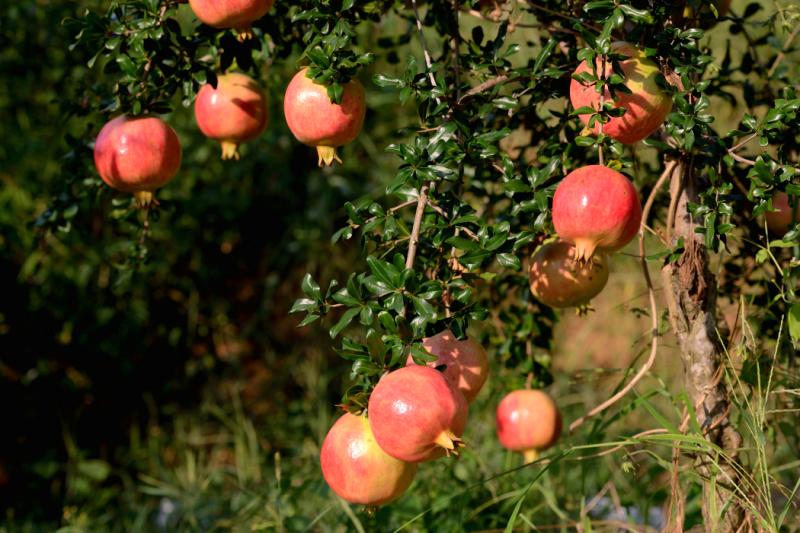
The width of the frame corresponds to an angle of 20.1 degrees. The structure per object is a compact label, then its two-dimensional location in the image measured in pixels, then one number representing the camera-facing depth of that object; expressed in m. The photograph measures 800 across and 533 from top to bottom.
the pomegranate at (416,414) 1.95
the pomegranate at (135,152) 2.26
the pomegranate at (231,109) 2.35
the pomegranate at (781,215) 2.25
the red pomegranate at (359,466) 2.02
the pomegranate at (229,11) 2.12
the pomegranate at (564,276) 2.20
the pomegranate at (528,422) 2.41
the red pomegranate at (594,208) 2.03
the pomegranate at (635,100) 2.07
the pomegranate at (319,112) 2.11
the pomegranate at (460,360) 2.09
